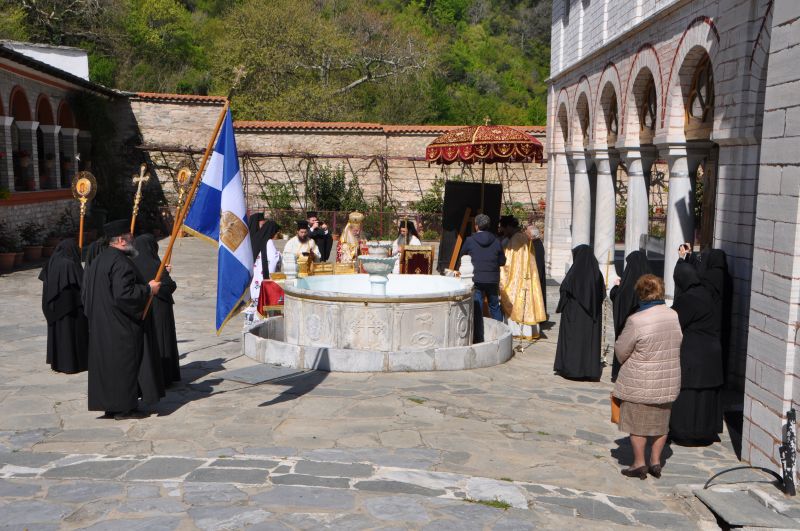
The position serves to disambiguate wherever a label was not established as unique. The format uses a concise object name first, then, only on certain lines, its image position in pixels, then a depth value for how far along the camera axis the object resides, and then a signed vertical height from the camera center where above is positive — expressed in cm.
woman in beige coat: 570 -122
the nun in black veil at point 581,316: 885 -142
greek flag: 755 -37
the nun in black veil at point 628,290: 786 -101
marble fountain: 878 -166
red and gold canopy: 1219 +55
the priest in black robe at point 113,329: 673 -122
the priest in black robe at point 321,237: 1304 -89
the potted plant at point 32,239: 1878 -150
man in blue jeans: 1034 -93
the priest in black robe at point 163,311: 795 -128
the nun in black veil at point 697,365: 656 -141
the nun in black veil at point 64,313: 862 -142
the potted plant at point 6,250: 1716 -159
